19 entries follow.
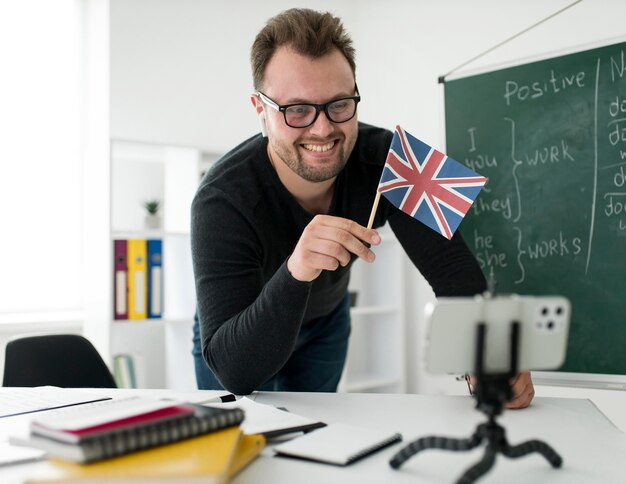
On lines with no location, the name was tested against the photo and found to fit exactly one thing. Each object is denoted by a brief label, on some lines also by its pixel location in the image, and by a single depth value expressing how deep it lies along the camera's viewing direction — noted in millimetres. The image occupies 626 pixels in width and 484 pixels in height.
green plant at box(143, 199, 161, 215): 3348
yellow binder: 3102
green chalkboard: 2330
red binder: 3066
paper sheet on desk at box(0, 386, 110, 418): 1263
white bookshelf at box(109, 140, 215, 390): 3207
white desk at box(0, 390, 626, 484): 860
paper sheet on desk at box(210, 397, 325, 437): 1040
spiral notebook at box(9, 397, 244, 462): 781
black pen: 1294
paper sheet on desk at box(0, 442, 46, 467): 911
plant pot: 3318
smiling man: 1342
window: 3438
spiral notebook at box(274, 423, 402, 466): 911
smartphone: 766
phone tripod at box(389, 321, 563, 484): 760
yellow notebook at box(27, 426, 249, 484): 728
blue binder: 3160
